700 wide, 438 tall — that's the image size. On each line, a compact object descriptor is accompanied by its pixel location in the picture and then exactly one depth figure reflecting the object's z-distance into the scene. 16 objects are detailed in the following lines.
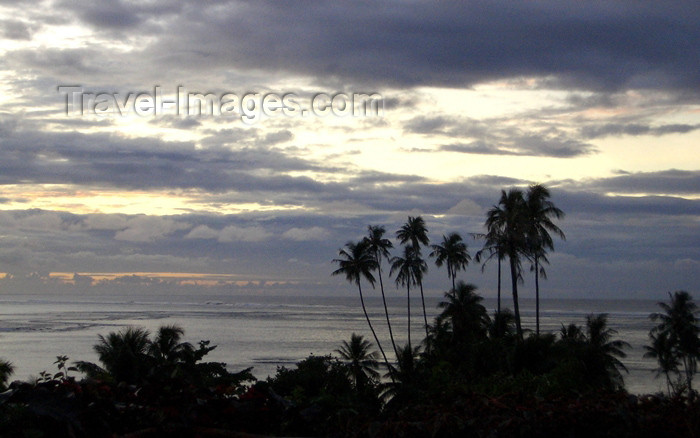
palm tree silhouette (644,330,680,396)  64.18
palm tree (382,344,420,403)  35.90
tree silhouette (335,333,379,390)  51.00
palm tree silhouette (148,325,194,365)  36.62
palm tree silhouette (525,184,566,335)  56.09
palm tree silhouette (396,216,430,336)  68.06
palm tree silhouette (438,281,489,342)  58.53
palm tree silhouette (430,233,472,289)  69.56
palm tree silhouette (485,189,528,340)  55.16
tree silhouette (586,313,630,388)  35.88
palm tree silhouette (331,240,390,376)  64.50
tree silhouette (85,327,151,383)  29.21
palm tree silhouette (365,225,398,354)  65.88
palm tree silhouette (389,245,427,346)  69.94
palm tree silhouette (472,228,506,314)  56.62
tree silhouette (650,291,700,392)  64.00
